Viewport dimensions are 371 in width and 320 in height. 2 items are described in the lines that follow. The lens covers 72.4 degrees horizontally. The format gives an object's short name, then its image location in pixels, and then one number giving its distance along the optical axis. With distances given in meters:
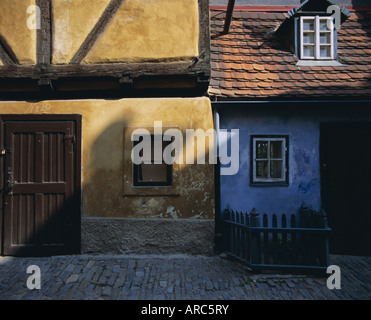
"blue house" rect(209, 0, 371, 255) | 4.96
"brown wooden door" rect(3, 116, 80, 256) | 4.60
